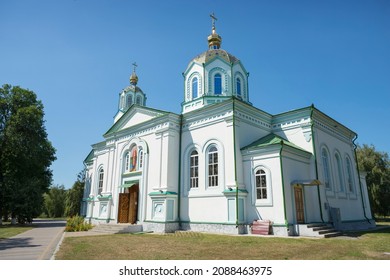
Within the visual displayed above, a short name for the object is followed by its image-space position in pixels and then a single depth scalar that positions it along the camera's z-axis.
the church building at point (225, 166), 13.27
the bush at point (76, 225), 16.23
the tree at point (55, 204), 48.66
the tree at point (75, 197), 35.22
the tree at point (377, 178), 27.12
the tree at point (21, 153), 22.39
